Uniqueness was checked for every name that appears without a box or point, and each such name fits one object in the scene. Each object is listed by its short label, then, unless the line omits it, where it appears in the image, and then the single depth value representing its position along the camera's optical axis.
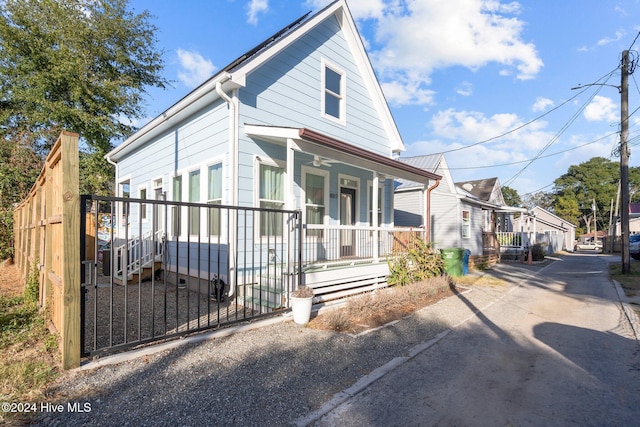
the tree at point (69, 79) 14.64
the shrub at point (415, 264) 8.51
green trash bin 11.16
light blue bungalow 6.80
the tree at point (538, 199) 72.12
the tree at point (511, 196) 65.81
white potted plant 5.35
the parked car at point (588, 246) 40.08
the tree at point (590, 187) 58.81
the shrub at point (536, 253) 19.53
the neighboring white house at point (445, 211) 15.77
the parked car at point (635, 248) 20.23
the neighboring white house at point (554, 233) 27.85
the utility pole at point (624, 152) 12.80
